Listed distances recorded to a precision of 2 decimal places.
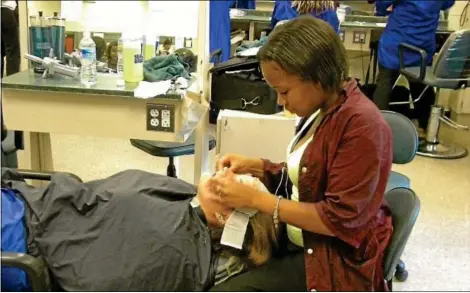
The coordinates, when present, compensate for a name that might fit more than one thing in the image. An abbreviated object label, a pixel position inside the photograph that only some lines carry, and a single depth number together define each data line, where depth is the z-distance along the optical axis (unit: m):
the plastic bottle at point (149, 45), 2.51
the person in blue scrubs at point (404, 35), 4.03
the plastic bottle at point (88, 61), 2.31
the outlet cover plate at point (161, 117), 2.19
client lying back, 1.40
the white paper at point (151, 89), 2.14
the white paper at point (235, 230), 1.50
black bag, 2.65
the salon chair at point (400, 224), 1.40
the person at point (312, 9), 3.67
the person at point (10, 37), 2.77
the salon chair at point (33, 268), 1.31
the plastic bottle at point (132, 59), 2.26
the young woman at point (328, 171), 1.31
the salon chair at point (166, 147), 2.54
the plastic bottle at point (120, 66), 2.29
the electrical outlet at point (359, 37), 4.83
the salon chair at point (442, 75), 3.70
